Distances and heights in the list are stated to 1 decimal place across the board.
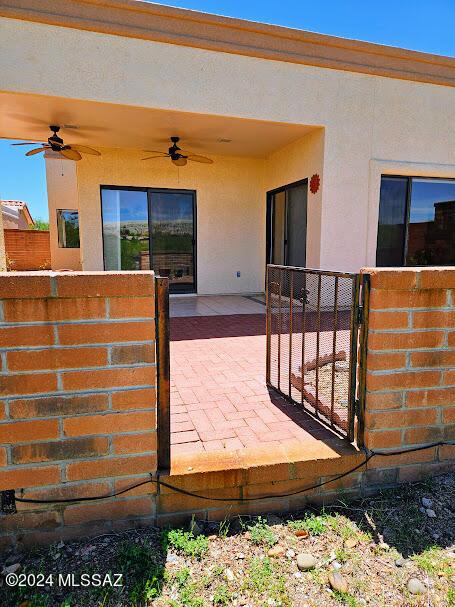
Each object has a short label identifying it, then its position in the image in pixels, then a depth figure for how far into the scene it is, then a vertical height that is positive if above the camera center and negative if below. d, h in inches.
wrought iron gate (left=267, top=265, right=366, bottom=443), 72.6 -23.1
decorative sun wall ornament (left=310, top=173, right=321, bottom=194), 228.8 +40.2
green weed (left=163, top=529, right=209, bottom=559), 58.6 -46.7
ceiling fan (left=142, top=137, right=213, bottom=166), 247.8 +60.0
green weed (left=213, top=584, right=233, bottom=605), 51.1 -47.6
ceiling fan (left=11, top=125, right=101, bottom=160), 224.2 +61.5
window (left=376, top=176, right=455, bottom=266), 246.4 +17.9
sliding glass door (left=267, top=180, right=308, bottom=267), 262.8 +18.0
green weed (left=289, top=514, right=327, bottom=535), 63.7 -47.4
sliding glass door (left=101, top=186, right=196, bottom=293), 297.3 +13.8
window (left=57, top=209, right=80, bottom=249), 443.5 +22.5
